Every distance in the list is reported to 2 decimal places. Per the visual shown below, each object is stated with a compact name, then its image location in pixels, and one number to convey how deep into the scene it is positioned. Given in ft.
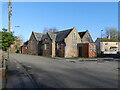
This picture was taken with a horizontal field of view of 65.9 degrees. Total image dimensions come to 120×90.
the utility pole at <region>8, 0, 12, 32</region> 52.36
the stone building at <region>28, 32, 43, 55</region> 94.16
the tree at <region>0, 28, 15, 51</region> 37.09
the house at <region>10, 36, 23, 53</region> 138.94
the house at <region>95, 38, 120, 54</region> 141.95
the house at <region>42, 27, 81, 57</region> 72.65
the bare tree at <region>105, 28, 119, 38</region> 165.40
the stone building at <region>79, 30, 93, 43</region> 83.48
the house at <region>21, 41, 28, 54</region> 117.15
